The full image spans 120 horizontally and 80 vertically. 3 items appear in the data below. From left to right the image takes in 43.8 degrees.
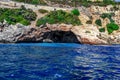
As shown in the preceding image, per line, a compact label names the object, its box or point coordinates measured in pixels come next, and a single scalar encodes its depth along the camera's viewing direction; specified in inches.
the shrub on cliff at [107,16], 1570.1
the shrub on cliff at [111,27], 1486.4
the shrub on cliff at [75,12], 1515.0
